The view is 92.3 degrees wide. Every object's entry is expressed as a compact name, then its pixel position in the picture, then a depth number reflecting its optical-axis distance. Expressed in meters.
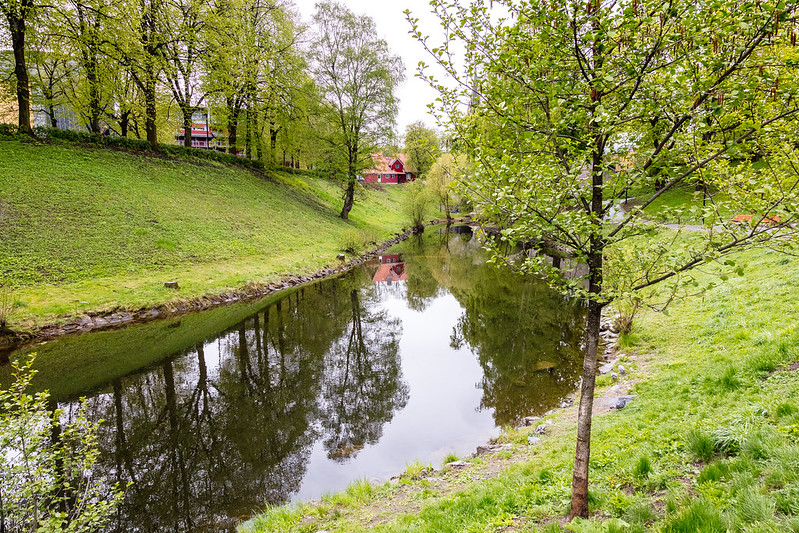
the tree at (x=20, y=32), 20.05
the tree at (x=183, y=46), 26.47
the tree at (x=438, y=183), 49.38
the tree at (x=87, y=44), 21.89
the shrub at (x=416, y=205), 48.56
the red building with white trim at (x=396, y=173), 79.13
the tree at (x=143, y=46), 23.08
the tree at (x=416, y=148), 72.19
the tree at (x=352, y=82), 33.00
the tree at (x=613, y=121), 3.23
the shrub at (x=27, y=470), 4.47
